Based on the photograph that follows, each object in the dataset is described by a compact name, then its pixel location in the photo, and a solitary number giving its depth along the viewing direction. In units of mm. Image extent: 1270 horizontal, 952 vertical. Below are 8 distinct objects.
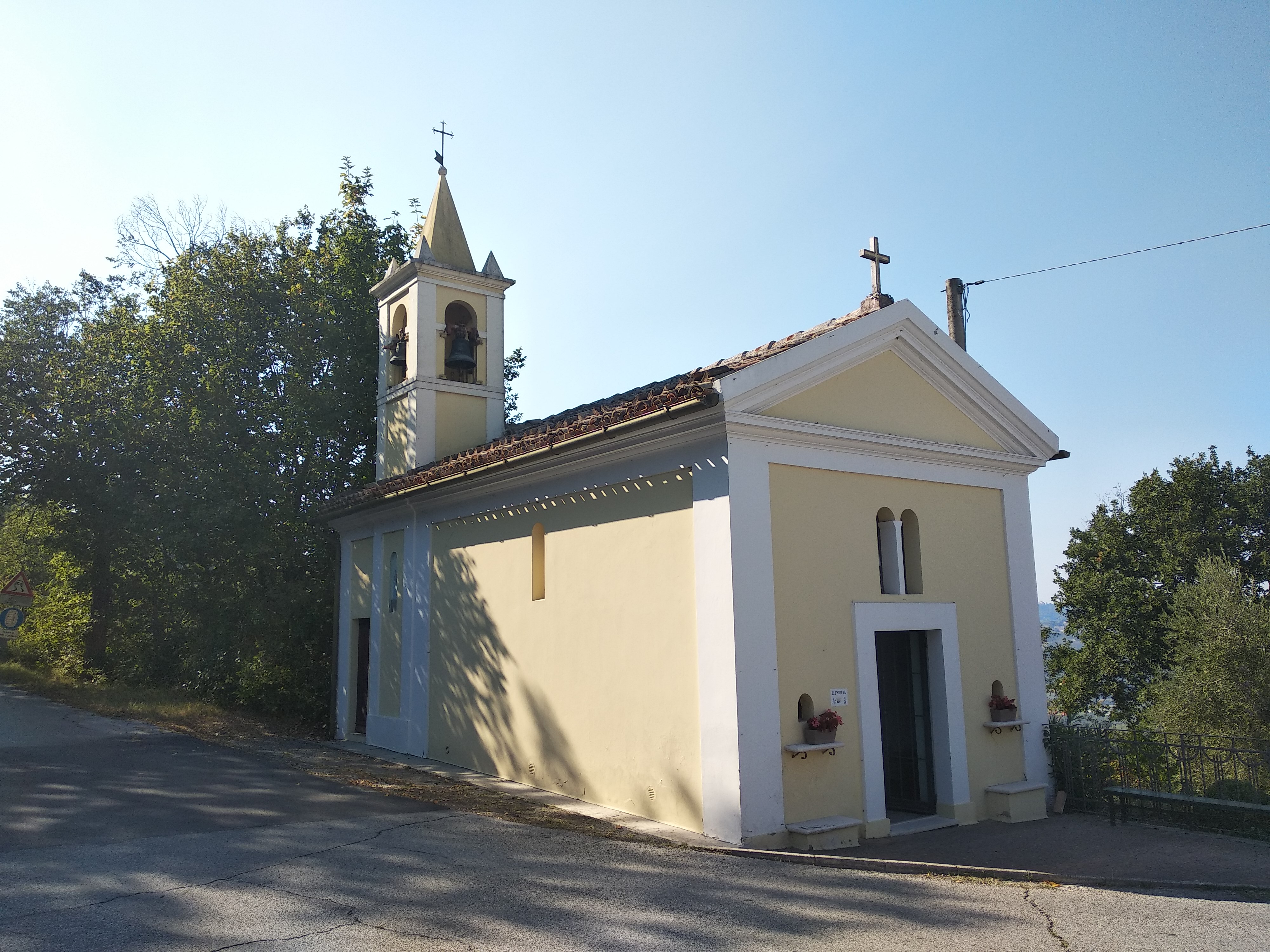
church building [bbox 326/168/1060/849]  8039
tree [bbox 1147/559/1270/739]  19000
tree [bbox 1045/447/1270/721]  27484
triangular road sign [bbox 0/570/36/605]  14312
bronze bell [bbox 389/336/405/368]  14914
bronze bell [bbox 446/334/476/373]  14445
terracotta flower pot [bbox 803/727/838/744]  8031
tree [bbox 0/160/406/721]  16594
